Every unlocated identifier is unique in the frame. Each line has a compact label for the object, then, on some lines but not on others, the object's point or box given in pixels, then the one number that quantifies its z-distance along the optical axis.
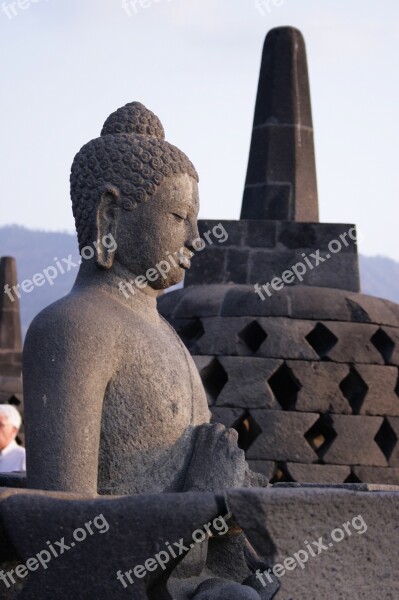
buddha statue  5.99
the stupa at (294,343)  14.06
